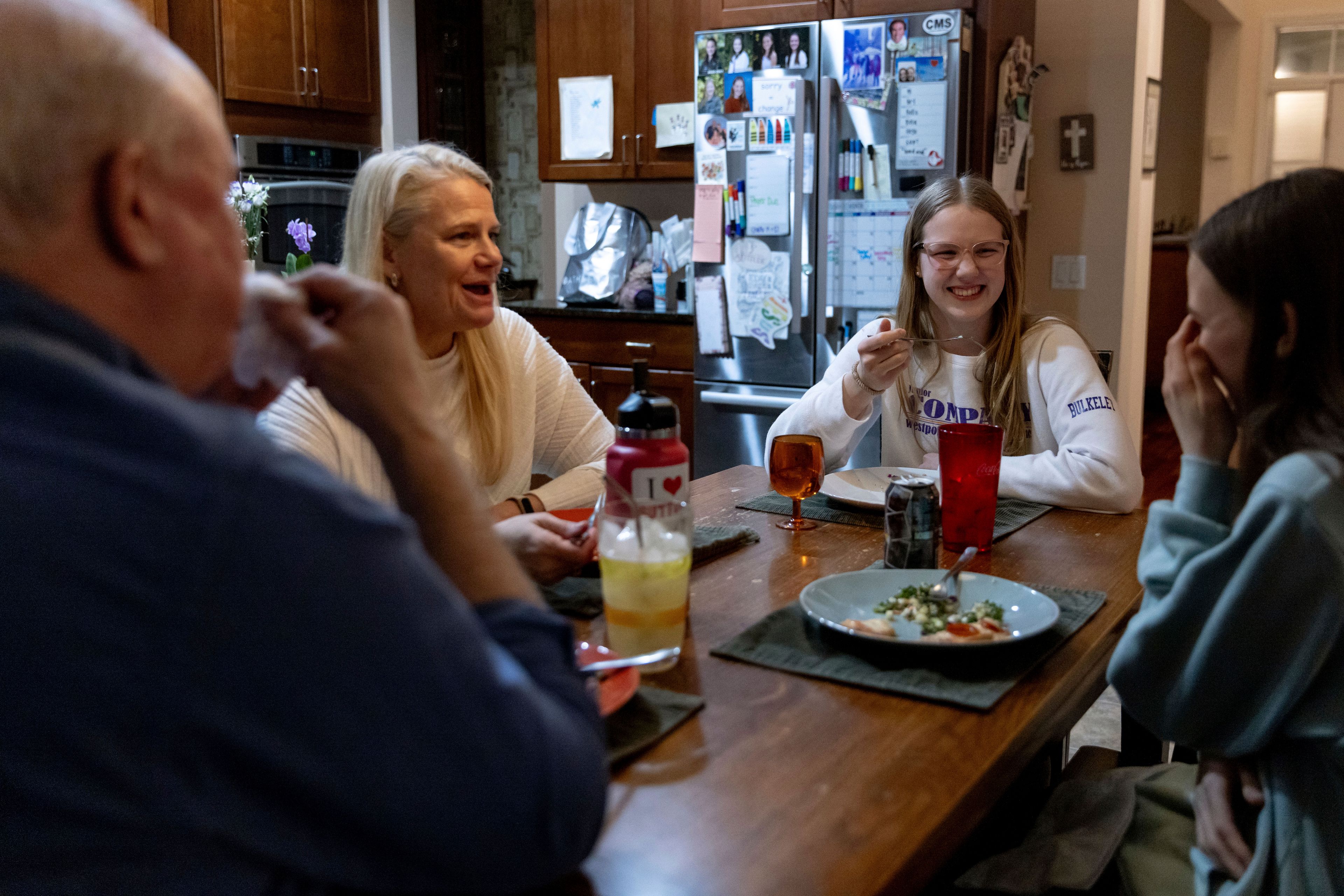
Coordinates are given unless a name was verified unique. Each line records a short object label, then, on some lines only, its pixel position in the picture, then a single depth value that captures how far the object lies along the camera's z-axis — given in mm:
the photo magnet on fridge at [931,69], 3371
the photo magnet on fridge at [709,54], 3732
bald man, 542
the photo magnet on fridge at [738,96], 3674
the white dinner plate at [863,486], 1662
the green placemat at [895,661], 988
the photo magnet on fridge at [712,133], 3732
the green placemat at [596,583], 1210
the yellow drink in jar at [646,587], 1012
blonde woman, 1717
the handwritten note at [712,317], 3828
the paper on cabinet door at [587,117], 4355
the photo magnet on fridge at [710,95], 3738
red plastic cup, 1449
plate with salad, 1075
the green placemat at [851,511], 1612
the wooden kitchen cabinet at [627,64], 4145
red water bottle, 1108
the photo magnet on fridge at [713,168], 3746
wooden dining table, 707
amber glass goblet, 1531
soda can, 1318
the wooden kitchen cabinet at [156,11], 4391
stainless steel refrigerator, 3412
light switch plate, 3881
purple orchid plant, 2127
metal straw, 1007
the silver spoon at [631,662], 933
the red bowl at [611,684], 914
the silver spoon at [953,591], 1182
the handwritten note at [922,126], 3387
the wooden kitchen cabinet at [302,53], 4617
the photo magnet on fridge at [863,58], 3455
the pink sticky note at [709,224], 3775
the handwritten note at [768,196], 3629
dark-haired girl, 944
